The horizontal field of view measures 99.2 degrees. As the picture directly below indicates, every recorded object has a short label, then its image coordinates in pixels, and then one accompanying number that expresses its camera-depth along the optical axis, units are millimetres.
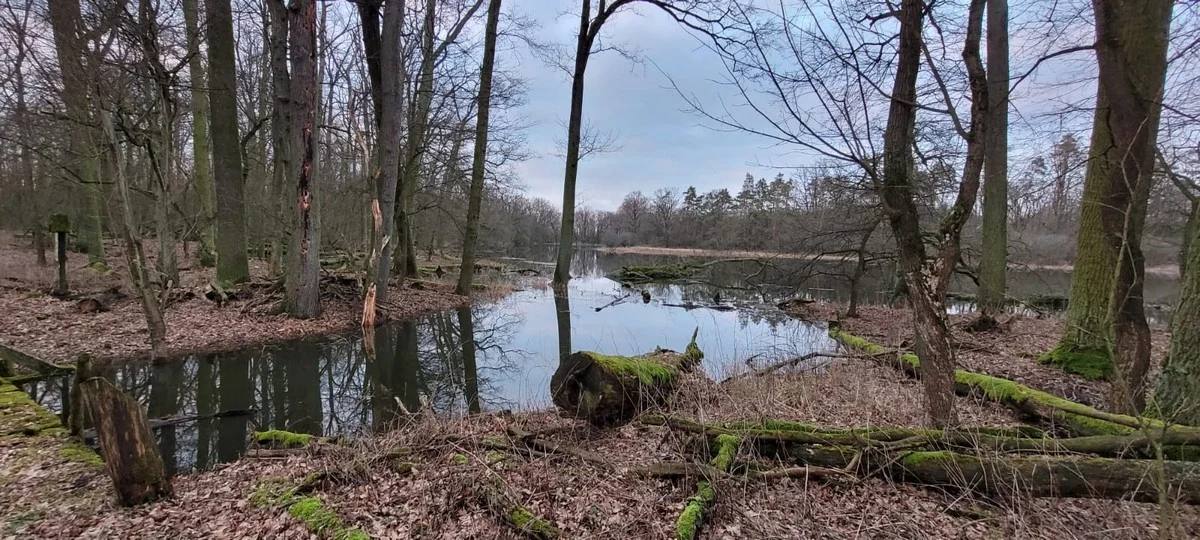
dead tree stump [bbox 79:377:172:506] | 3113
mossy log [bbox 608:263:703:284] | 25955
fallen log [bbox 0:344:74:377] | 6414
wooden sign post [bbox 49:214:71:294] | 9875
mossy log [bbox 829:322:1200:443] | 3234
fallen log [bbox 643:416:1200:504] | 2682
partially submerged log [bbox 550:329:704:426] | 4598
